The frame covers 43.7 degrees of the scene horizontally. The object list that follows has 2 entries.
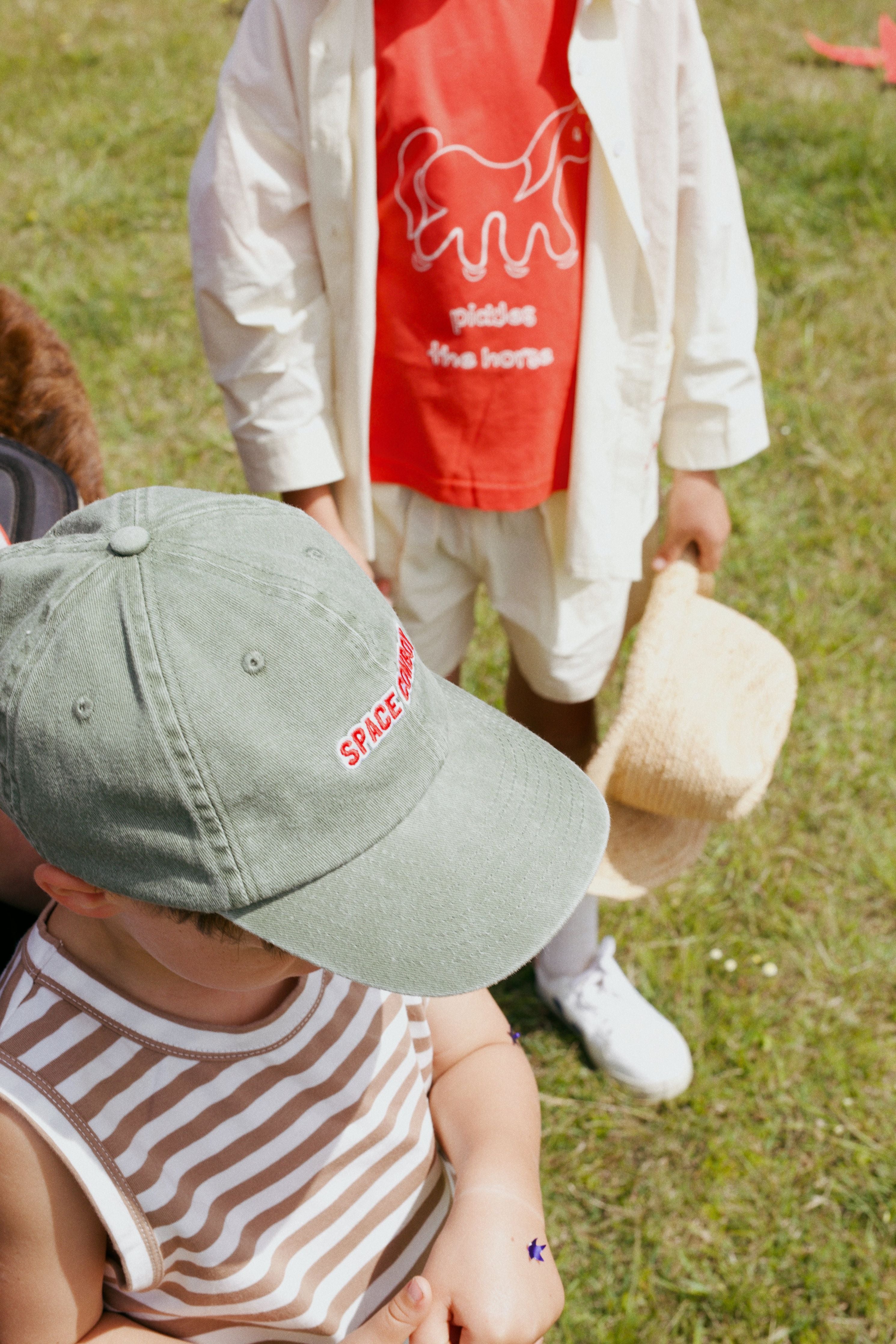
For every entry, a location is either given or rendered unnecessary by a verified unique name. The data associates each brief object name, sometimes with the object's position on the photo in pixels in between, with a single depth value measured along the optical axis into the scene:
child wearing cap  0.82
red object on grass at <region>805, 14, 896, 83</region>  4.70
